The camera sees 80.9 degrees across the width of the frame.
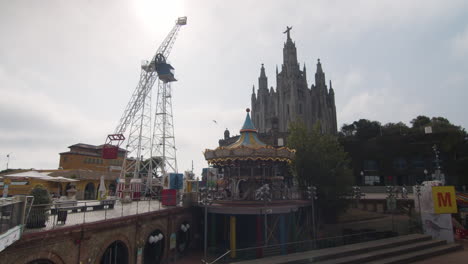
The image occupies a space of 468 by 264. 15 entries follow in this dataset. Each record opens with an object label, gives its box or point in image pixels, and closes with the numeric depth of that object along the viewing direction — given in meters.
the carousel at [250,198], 19.10
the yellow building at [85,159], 50.59
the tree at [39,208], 10.92
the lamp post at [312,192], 20.34
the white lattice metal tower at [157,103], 40.66
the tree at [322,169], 24.78
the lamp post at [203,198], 20.42
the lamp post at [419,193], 22.84
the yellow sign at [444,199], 20.23
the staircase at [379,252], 14.86
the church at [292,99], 88.06
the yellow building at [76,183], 22.82
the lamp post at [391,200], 28.05
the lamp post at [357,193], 27.70
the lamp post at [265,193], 17.61
